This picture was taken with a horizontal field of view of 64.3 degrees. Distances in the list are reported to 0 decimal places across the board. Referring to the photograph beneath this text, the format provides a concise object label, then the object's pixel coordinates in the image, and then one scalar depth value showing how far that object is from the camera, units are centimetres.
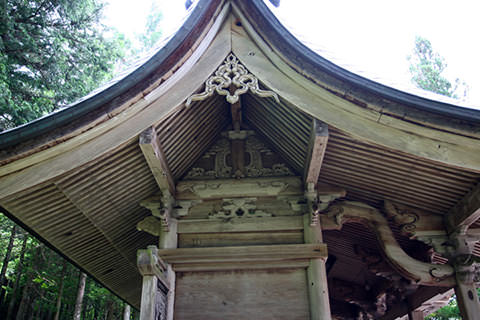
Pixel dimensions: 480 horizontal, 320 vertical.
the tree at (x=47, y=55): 880
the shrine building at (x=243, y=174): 340
